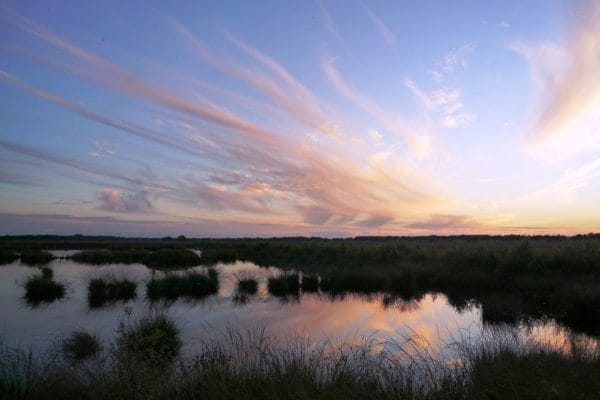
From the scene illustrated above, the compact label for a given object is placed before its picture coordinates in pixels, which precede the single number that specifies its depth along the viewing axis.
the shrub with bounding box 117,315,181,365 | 8.02
